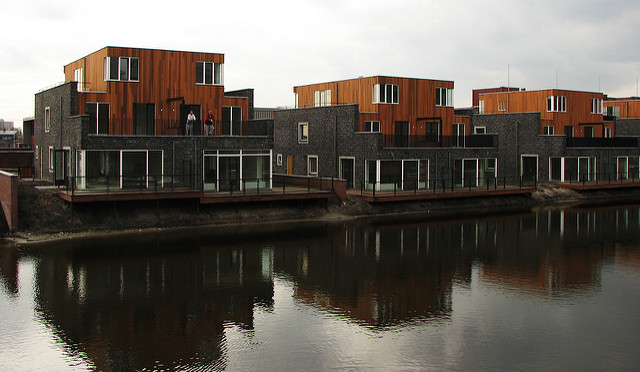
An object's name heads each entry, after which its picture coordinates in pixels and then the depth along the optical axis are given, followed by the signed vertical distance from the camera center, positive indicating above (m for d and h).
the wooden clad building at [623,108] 61.50 +6.06
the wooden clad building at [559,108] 49.03 +4.95
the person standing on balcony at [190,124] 30.97 +2.29
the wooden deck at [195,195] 26.45 -1.04
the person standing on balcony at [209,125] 31.70 +2.27
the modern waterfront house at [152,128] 29.30 +2.15
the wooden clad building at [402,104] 39.56 +4.22
